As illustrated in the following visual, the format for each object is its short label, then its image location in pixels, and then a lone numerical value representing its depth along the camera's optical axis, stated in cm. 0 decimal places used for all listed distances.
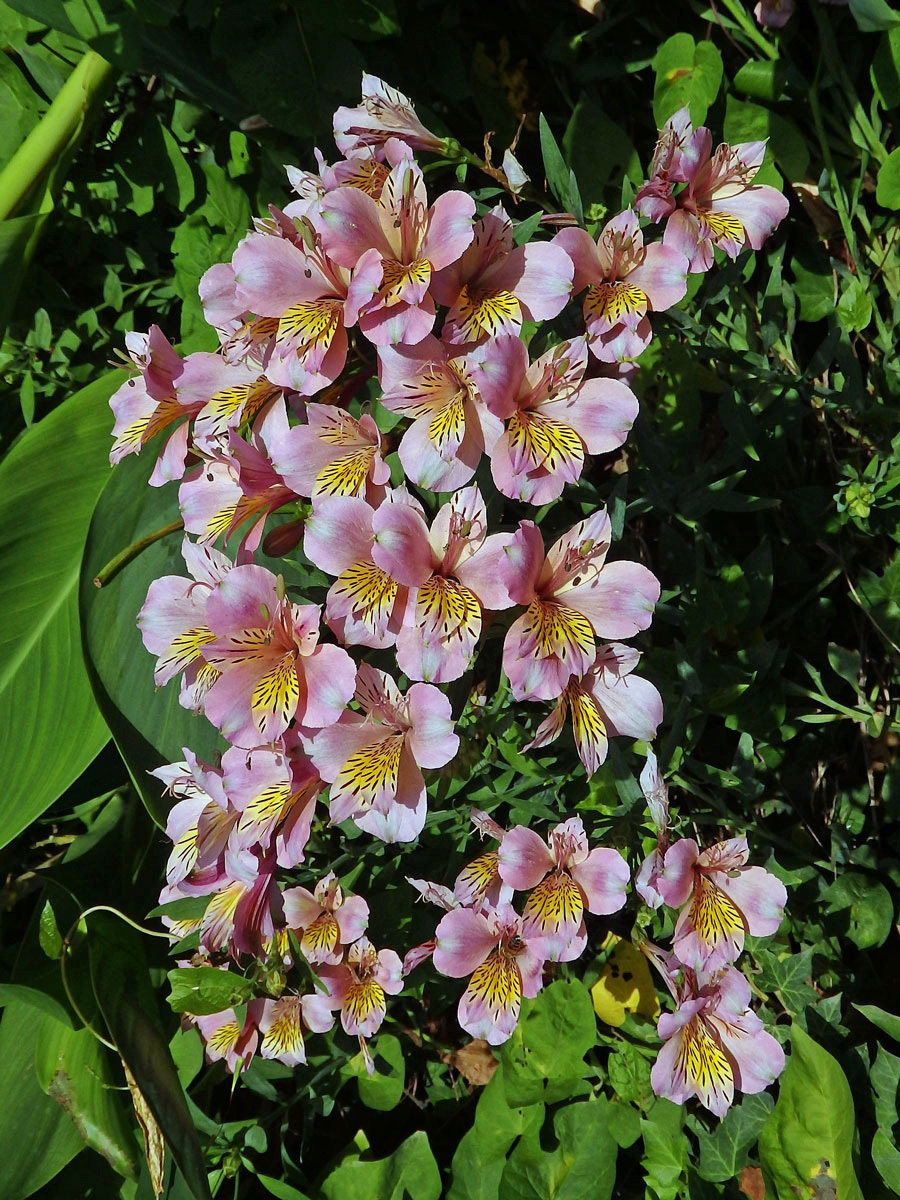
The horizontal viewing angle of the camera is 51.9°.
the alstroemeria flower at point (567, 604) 72
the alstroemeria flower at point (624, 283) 77
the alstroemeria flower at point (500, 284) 73
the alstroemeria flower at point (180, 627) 84
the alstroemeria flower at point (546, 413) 71
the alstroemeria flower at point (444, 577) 71
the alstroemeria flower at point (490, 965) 92
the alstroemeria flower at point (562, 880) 86
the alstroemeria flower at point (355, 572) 73
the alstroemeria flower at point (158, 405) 89
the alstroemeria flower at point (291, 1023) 106
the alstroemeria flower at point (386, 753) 74
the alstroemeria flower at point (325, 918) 102
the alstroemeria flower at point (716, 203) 78
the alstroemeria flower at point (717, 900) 85
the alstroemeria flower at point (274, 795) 78
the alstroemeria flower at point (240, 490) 80
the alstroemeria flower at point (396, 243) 71
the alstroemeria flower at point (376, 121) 81
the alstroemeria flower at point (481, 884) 92
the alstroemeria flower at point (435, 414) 73
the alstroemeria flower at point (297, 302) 77
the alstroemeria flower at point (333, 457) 77
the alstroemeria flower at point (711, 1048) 90
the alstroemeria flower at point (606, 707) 77
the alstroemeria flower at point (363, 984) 105
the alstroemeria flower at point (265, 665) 74
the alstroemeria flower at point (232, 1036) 109
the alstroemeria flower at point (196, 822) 84
